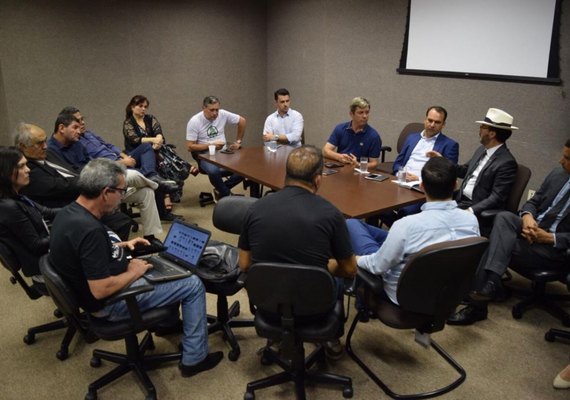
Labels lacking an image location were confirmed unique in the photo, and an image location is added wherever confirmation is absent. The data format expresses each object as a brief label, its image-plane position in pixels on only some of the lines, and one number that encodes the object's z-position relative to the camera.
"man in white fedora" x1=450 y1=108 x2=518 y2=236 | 3.06
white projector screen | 3.98
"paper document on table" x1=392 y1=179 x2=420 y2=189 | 3.23
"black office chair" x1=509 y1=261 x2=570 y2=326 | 2.68
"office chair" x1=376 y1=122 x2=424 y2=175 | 4.57
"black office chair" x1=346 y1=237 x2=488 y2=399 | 1.87
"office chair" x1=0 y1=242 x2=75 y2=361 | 2.31
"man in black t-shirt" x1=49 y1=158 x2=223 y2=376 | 1.89
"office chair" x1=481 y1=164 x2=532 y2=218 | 2.99
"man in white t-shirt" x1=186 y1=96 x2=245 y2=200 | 4.62
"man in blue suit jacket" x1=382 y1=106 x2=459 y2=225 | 3.55
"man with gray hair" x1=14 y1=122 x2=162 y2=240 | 3.04
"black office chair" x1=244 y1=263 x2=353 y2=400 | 1.75
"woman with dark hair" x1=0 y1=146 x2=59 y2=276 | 2.30
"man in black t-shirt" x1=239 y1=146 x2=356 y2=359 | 1.83
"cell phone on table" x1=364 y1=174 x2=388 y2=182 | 3.43
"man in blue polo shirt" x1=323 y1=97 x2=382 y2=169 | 4.01
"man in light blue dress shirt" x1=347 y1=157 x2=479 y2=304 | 2.02
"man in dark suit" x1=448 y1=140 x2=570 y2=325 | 2.71
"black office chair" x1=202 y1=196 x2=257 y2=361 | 2.41
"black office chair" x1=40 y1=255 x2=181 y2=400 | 1.92
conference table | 2.83
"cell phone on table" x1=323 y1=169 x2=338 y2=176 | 3.59
